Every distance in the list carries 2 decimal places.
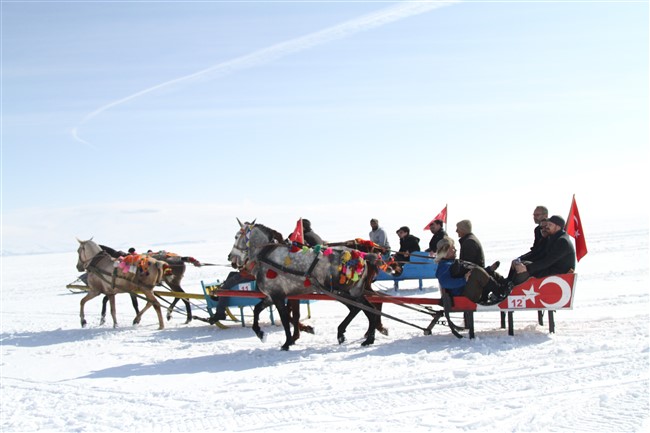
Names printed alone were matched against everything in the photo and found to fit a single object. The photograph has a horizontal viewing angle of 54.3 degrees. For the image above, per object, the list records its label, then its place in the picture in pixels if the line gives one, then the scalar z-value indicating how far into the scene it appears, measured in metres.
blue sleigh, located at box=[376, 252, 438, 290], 16.41
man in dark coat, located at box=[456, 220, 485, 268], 9.79
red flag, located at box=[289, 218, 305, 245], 10.57
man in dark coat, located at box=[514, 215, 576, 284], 9.33
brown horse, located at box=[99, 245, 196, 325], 14.45
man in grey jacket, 16.41
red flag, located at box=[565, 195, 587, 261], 10.68
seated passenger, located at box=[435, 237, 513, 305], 9.54
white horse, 13.62
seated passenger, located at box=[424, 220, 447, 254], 12.11
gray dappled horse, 10.22
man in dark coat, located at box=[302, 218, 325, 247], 11.70
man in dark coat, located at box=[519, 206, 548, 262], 10.02
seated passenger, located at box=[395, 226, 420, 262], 15.79
